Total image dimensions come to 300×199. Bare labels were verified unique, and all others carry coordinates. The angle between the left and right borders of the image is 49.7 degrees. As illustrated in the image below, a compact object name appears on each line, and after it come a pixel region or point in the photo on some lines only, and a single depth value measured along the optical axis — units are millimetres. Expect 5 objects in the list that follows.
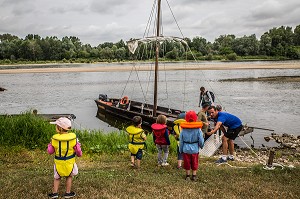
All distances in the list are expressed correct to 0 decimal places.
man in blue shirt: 9969
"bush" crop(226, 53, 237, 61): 134375
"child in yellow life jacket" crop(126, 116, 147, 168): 9070
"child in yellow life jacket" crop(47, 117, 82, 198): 6480
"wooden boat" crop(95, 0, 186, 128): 19000
